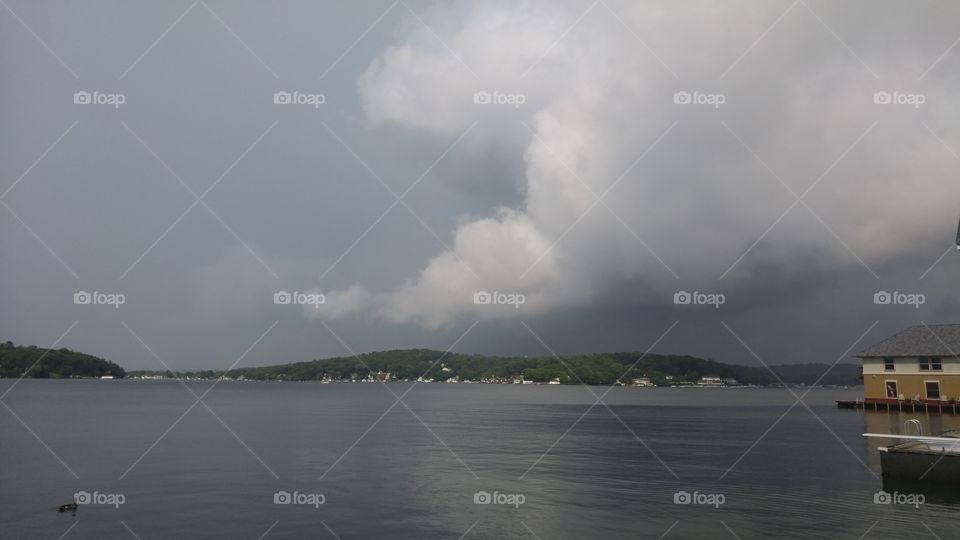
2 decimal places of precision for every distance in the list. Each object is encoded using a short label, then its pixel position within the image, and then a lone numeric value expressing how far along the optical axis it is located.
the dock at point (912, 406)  60.03
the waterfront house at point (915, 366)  61.59
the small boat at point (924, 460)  25.12
